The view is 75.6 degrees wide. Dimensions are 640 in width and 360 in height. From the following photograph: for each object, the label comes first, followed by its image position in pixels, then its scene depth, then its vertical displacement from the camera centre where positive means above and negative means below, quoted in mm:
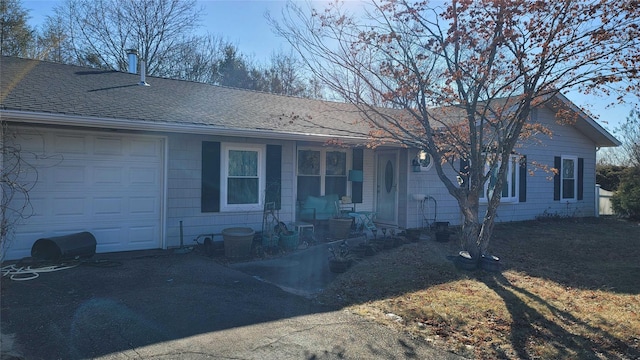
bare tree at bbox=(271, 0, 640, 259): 5758 +1818
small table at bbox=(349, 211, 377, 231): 10016 -827
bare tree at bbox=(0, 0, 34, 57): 16438 +6065
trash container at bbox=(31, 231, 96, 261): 6696 -1112
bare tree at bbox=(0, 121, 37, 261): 6590 -37
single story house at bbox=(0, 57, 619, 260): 7070 +470
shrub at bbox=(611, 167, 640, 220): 14780 -290
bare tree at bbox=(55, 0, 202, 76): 19969 +7385
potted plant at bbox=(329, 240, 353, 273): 6758 -1267
